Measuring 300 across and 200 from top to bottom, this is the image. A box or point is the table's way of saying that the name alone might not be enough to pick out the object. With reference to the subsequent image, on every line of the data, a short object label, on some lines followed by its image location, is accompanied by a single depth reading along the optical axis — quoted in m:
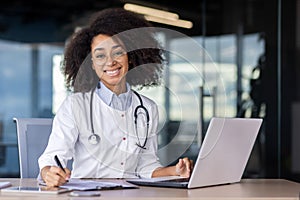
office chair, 2.95
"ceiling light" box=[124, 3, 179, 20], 5.53
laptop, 2.18
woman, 2.59
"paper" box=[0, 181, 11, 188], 2.22
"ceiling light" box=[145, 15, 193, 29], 5.48
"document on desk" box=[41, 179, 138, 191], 2.17
